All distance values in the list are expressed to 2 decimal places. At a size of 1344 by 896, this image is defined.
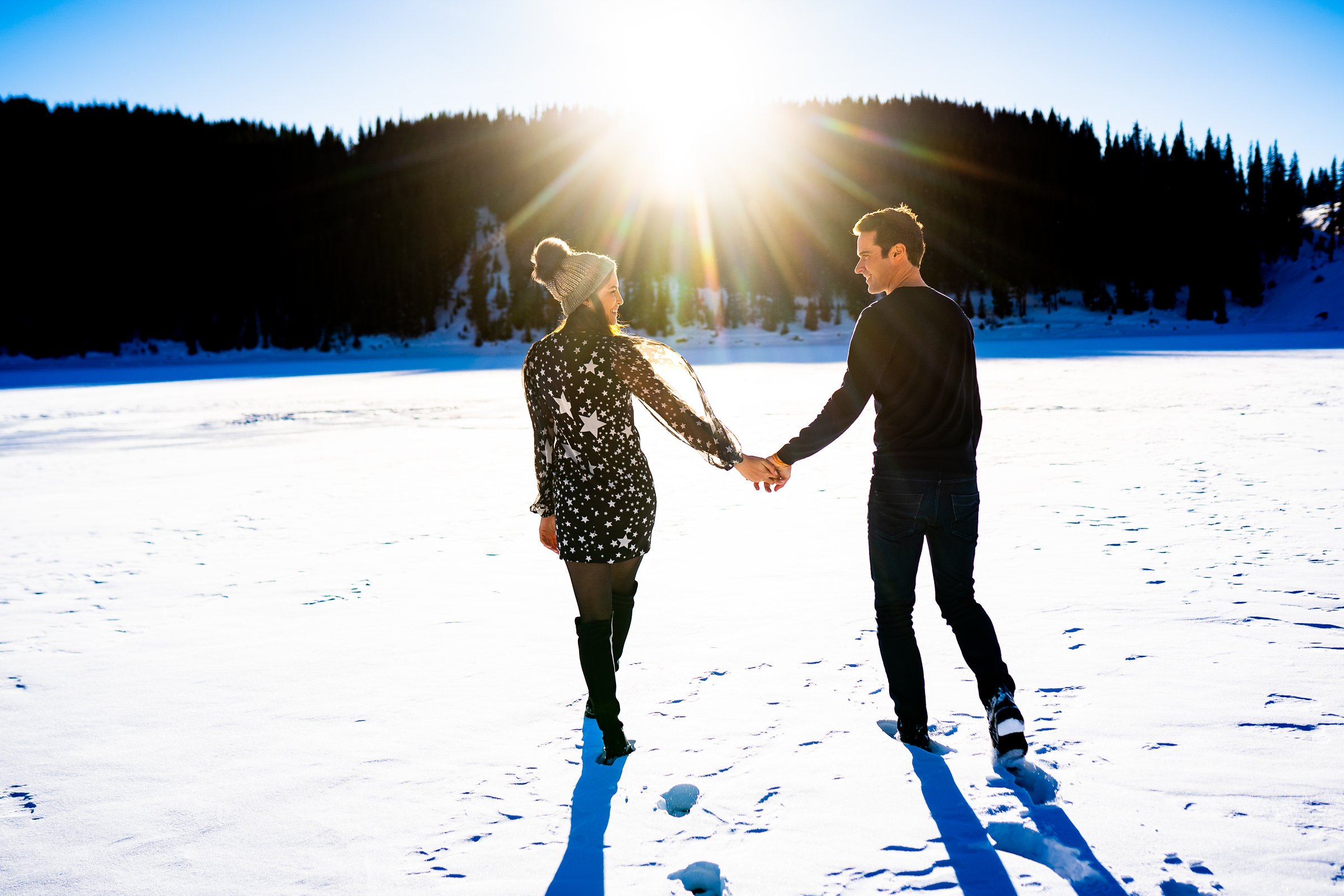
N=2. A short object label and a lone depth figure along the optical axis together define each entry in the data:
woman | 2.93
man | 2.82
